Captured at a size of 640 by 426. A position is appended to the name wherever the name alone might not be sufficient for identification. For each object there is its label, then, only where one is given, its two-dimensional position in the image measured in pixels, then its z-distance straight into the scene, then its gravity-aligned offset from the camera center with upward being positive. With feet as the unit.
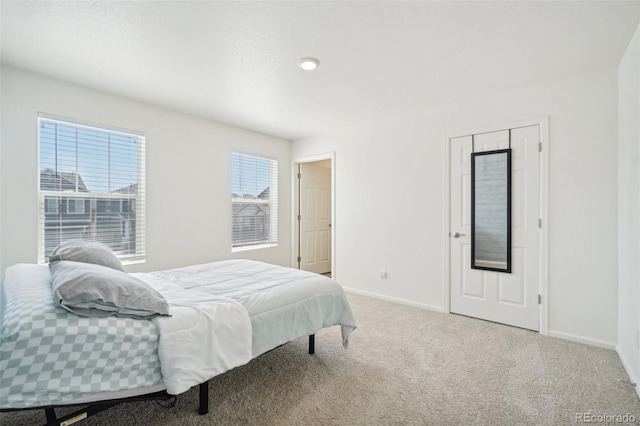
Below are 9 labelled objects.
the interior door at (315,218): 17.41 -0.37
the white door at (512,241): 9.69 -1.03
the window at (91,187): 9.13 +0.85
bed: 3.77 -2.04
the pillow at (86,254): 6.22 -0.91
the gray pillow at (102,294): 4.25 -1.25
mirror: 10.18 +0.06
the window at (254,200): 14.49 +0.63
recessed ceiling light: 7.97 +4.08
